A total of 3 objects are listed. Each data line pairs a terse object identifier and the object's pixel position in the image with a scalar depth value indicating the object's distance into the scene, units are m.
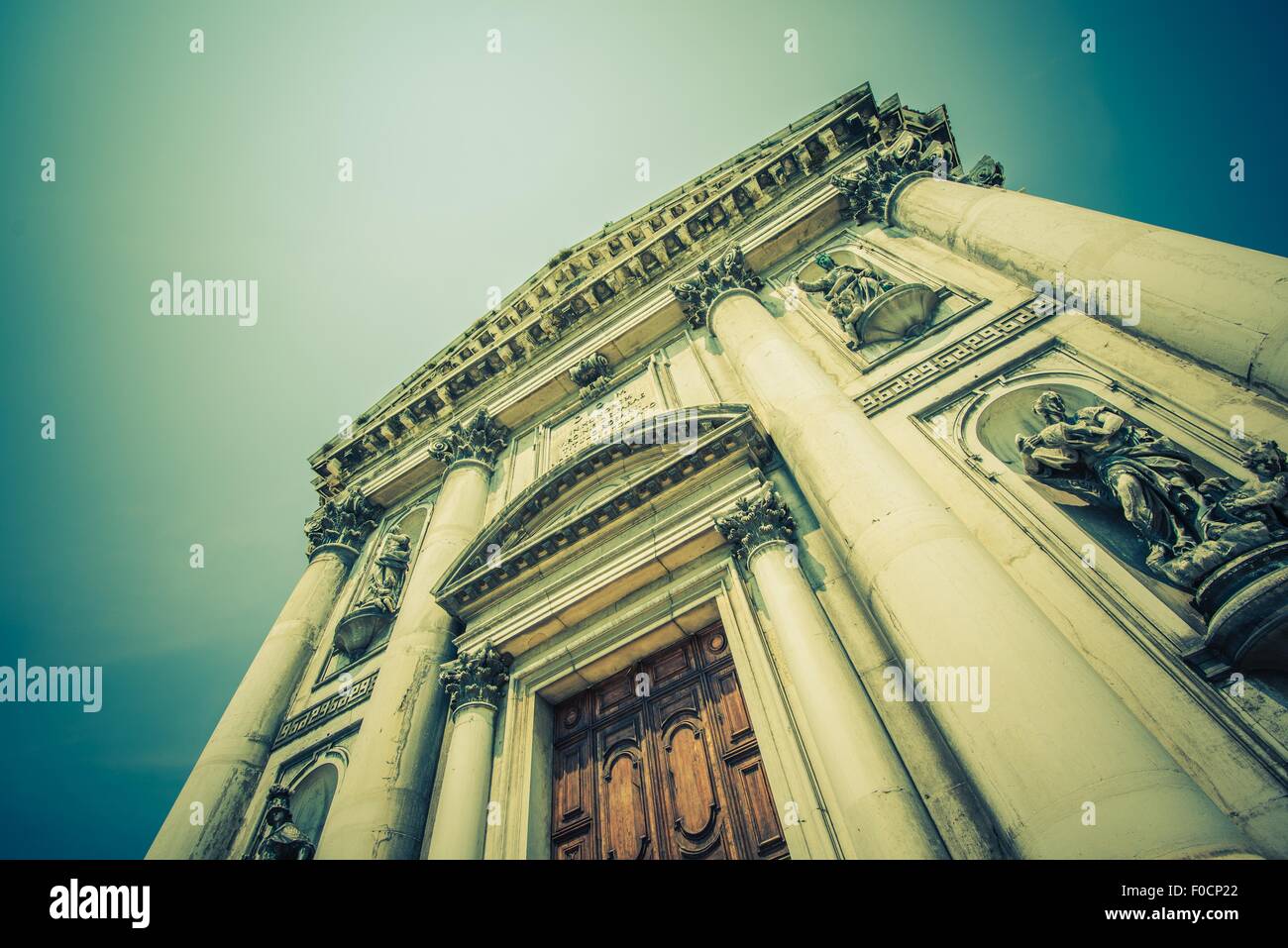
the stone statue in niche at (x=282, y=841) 6.39
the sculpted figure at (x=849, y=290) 8.30
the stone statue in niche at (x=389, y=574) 9.96
